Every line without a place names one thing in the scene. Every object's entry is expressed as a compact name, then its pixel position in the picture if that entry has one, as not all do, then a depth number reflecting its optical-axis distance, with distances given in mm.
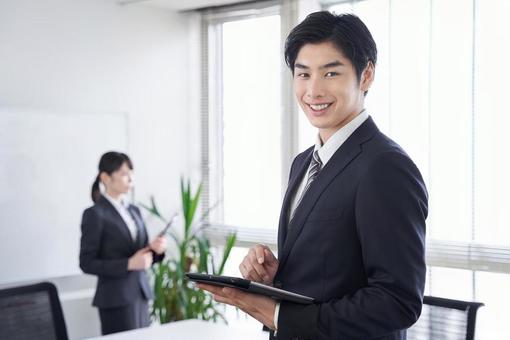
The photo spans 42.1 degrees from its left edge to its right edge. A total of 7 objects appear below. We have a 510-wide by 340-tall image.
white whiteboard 4020
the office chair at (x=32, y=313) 2631
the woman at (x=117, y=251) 3818
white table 2709
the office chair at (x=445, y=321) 2344
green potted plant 4496
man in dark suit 1419
